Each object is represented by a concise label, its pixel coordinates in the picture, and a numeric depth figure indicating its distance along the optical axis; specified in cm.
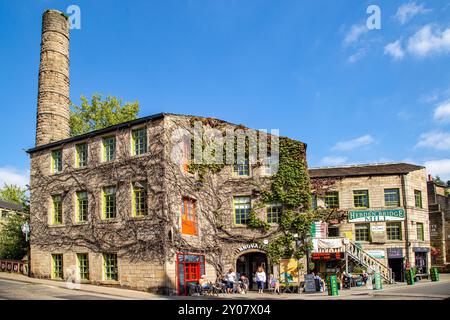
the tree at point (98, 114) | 4616
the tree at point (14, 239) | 3412
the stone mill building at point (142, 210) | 2400
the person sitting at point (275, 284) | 2495
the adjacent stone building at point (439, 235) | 4275
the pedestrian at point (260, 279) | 2549
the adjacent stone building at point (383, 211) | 3394
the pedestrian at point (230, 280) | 2480
